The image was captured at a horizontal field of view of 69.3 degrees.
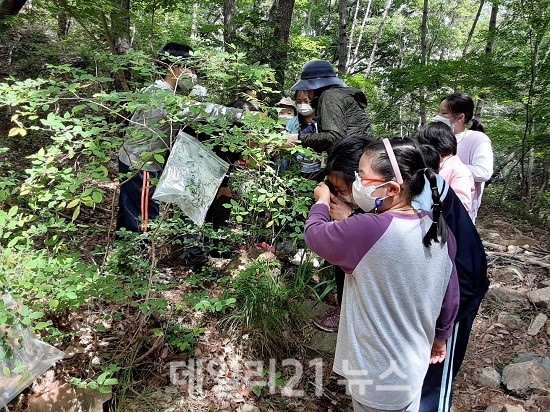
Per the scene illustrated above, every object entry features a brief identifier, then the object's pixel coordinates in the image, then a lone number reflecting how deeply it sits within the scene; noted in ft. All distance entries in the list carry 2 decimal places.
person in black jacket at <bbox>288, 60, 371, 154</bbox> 10.13
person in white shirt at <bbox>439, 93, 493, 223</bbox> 10.74
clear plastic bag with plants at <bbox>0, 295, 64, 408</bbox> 6.30
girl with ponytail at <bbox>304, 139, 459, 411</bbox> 4.96
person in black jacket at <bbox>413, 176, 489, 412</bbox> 6.10
